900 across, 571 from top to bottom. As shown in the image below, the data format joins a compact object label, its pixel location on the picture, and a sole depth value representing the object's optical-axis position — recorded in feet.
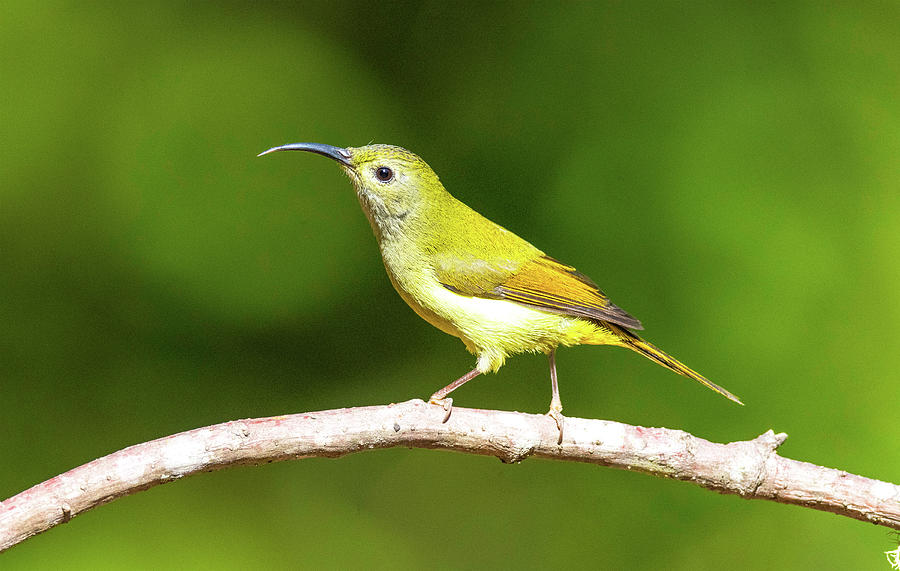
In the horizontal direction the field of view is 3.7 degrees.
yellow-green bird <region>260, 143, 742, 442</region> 10.70
